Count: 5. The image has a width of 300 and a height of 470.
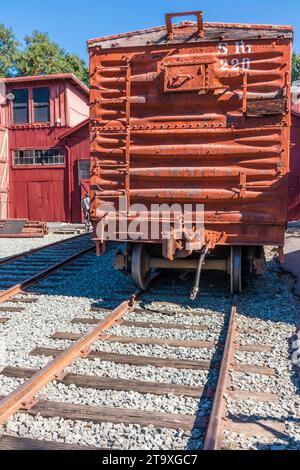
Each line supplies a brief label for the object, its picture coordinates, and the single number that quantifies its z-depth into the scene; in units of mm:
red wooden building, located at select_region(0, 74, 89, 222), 24531
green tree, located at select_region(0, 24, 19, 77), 46691
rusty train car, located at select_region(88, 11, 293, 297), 7062
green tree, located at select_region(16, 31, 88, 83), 46219
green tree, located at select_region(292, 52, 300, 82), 63625
